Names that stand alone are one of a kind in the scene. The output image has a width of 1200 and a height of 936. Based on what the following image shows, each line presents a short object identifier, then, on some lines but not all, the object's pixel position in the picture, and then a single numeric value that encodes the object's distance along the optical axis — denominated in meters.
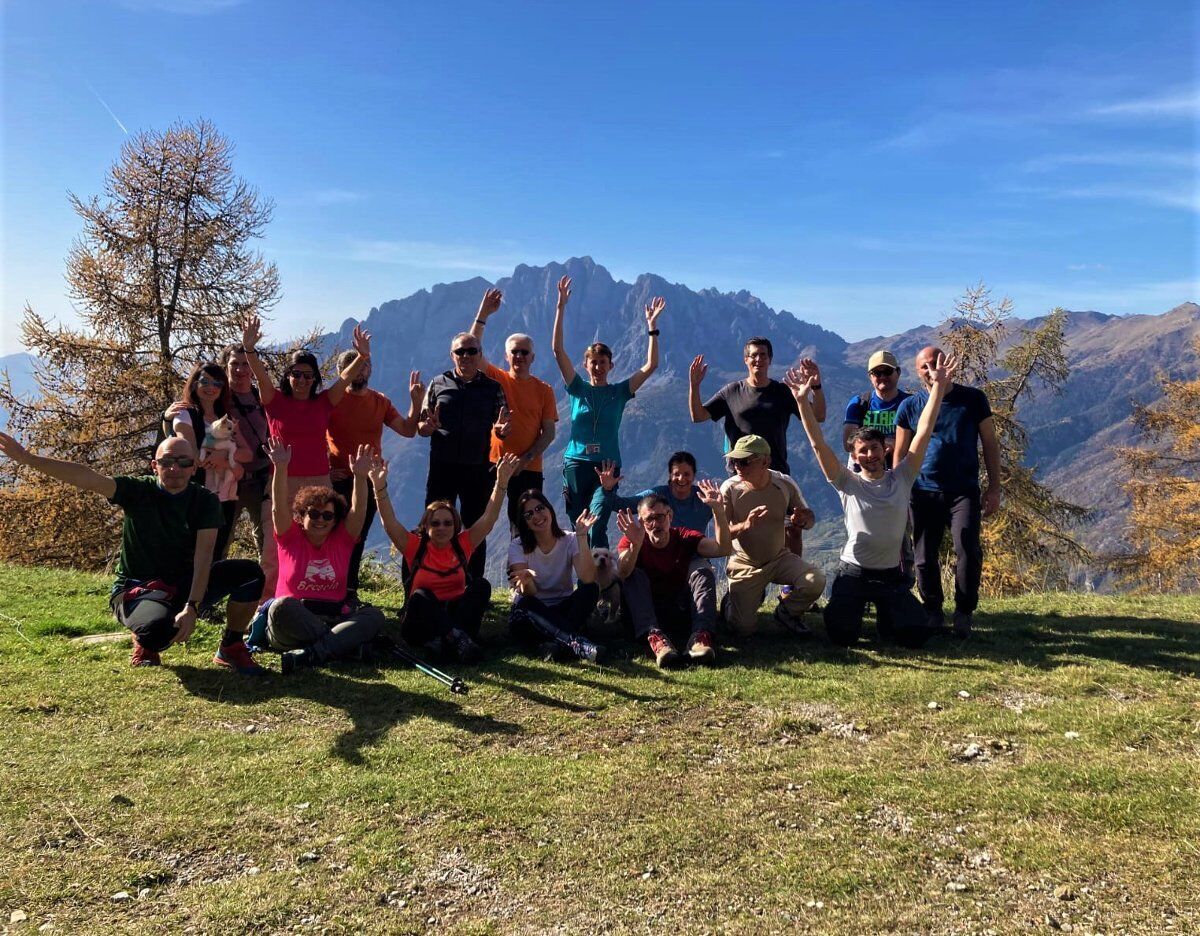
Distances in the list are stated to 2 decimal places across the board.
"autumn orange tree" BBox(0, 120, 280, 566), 21.59
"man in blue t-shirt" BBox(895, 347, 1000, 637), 8.30
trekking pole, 6.70
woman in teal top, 9.48
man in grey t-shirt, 7.95
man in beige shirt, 8.25
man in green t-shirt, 6.94
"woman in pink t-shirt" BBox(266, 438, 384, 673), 7.18
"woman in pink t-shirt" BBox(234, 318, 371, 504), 8.50
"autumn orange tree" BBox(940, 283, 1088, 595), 28.64
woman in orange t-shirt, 7.76
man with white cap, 8.79
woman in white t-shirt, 8.05
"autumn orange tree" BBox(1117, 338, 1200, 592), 33.91
